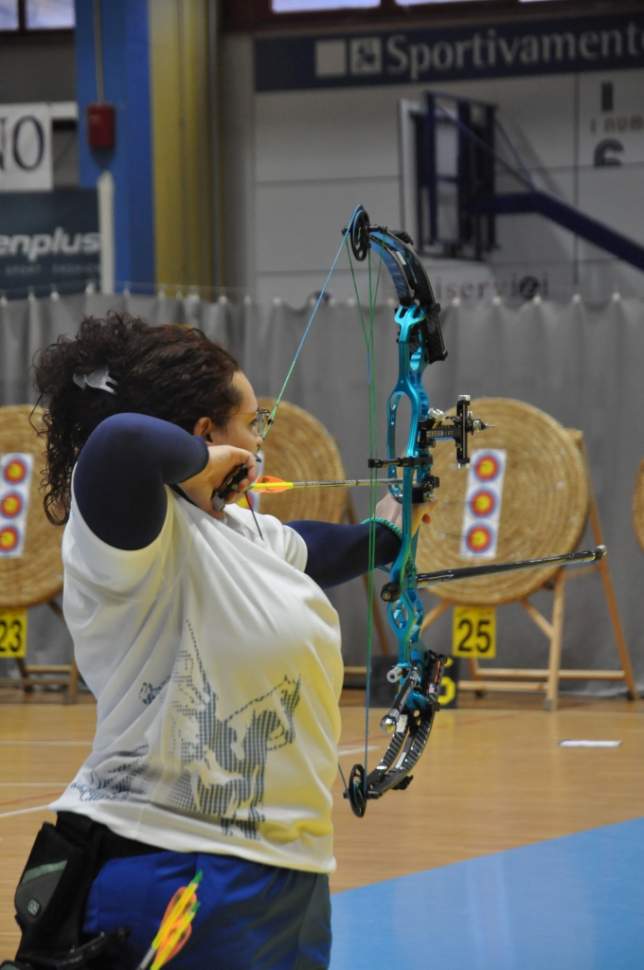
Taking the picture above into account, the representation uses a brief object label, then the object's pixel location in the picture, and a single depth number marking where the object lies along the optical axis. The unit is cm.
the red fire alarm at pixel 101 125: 1553
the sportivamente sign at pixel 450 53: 1716
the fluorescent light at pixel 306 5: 1795
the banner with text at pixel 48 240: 1571
